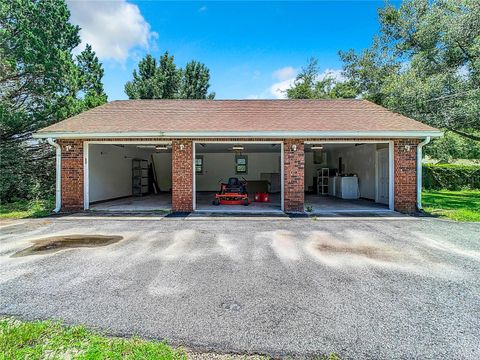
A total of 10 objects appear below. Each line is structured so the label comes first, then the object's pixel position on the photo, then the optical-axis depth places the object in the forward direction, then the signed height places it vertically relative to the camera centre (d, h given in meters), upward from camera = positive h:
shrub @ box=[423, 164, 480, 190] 20.14 +0.07
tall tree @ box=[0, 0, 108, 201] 11.13 +4.12
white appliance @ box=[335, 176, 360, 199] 14.96 -0.48
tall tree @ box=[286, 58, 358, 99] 29.35 +10.19
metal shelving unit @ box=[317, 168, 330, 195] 17.73 -0.14
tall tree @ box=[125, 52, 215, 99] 24.61 +9.01
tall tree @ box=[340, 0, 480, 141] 13.13 +5.72
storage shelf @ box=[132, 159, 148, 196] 16.73 +0.03
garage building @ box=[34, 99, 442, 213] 9.83 +1.28
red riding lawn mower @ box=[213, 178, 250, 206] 12.02 -0.82
